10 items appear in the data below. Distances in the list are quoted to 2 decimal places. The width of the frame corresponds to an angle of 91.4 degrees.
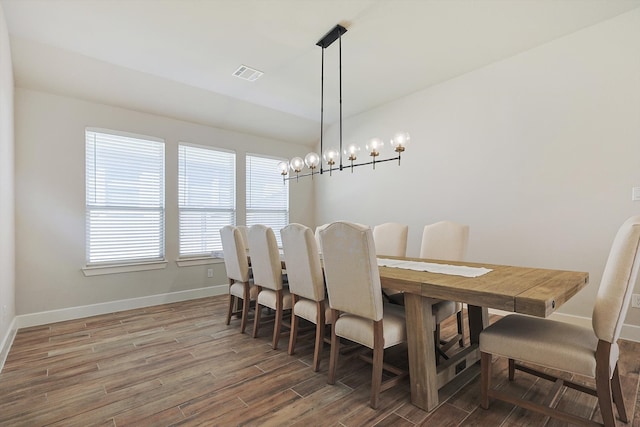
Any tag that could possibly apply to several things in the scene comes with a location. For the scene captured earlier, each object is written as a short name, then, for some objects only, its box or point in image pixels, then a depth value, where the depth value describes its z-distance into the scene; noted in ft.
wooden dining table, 4.94
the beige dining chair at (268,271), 9.21
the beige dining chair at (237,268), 10.55
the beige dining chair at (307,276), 7.85
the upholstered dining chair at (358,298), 6.24
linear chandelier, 9.55
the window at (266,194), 17.56
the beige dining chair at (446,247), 8.55
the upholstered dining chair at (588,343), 4.85
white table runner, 7.16
